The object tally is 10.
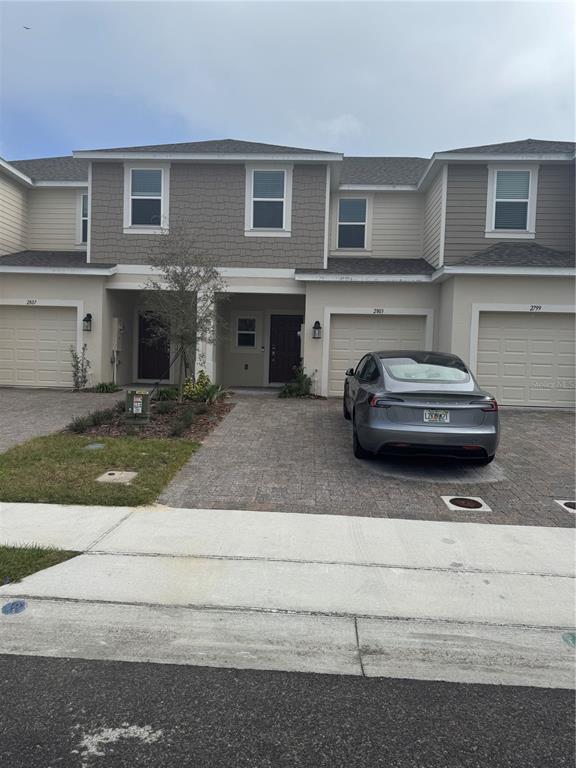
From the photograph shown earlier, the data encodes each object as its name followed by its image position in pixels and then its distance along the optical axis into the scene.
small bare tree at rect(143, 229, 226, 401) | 11.04
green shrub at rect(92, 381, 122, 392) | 14.05
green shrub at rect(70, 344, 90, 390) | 14.18
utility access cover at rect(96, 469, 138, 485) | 6.39
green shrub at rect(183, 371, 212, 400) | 12.41
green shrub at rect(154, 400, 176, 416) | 10.59
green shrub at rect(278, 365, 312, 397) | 13.41
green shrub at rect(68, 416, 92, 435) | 8.84
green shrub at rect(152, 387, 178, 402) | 12.01
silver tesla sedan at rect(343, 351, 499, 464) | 6.51
